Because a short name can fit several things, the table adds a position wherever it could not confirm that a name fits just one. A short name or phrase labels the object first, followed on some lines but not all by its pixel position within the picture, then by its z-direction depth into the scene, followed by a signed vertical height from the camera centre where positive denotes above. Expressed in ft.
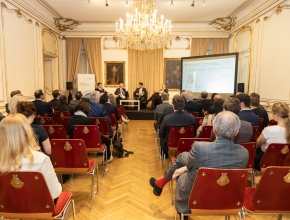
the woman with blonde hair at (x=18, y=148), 4.59 -1.44
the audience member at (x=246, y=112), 10.18 -1.21
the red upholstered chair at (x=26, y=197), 4.58 -2.65
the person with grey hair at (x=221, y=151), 5.09 -1.57
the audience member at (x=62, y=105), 15.12 -1.43
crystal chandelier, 18.06 +5.38
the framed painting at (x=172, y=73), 31.22 +2.20
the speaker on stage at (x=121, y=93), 29.91 -0.96
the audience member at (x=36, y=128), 7.22 -1.51
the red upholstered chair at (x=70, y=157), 7.55 -2.70
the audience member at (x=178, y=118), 10.47 -1.57
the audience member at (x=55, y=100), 17.61 -1.27
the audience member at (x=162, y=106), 15.48 -1.43
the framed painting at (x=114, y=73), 31.65 +2.10
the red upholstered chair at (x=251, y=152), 7.51 -2.42
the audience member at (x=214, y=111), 10.92 -1.26
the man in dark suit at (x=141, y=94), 30.60 -1.16
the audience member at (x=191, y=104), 16.56 -1.35
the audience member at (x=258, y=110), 12.46 -1.34
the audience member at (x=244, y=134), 8.21 -1.84
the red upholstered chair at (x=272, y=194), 5.00 -2.68
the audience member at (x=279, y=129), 7.83 -1.57
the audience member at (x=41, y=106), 14.34 -1.45
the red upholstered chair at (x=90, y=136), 9.53 -2.37
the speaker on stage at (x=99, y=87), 29.03 -0.12
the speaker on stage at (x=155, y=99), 29.91 -1.74
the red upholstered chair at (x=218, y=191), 4.84 -2.56
